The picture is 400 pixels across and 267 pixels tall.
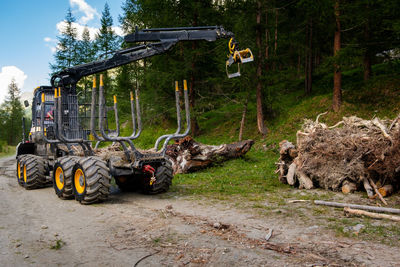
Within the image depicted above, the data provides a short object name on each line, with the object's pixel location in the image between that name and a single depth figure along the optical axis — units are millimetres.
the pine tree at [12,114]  57156
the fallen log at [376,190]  6480
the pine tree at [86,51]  35156
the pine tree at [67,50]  33938
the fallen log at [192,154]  11695
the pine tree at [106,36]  35500
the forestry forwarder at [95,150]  7039
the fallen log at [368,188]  6992
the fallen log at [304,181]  8258
